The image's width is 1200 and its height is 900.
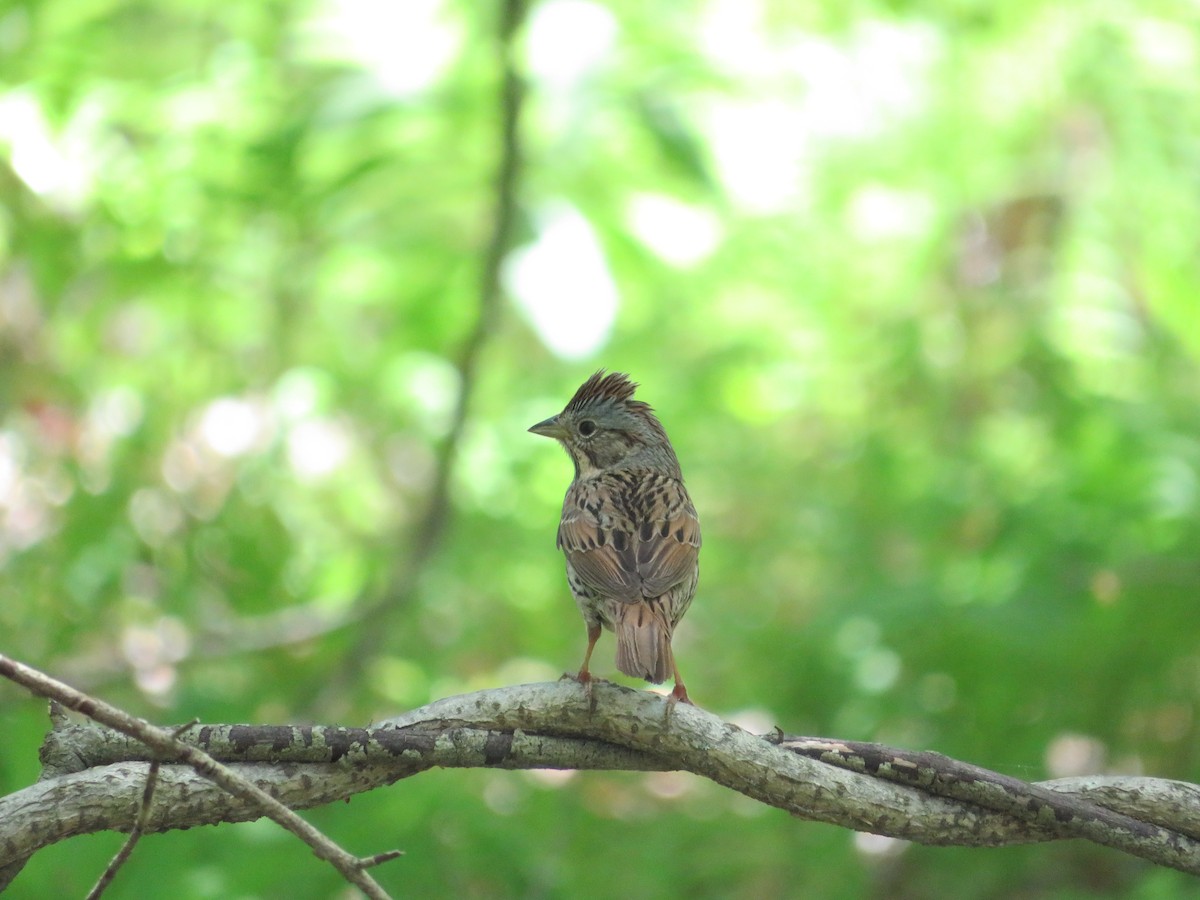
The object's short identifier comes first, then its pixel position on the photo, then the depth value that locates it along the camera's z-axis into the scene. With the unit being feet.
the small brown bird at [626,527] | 22.67
